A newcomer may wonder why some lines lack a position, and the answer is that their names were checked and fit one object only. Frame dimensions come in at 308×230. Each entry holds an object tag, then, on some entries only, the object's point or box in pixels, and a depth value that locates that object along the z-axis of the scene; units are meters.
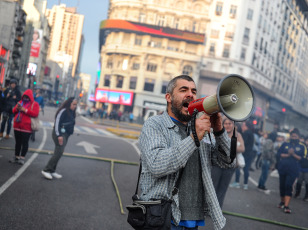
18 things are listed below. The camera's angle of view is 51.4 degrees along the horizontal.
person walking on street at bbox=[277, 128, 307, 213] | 7.24
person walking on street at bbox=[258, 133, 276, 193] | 9.69
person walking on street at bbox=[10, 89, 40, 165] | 7.39
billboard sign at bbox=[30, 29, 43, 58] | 52.16
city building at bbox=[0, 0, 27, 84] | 29.78
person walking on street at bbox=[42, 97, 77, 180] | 6.85
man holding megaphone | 2.02
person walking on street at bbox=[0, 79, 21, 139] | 10.84
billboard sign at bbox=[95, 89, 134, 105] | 51.38
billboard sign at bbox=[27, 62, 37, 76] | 58.74
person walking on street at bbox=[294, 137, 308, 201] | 9.00
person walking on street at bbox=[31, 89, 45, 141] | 12.57
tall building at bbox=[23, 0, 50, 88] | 52.44
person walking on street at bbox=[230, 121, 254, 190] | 8.90
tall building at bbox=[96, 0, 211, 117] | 51.03
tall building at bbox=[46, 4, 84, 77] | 178.62
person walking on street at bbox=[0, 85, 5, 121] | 10.66
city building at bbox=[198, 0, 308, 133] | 50.38
